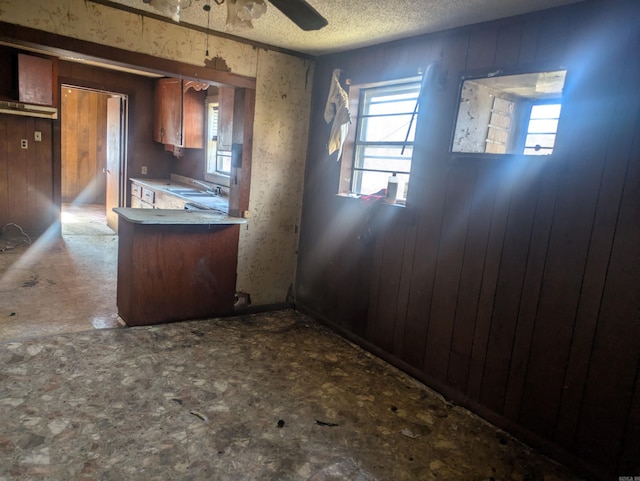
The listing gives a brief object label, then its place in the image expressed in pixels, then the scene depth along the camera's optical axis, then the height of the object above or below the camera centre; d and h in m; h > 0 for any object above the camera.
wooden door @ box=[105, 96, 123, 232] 6.60 -0.07
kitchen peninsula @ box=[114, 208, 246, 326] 3.18 -0.84
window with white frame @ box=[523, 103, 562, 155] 2.33 +0.33
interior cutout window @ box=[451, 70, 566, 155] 2.41 +0.40
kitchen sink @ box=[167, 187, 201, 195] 5.17 -0.43
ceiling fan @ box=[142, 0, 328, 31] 1.66 +0.60
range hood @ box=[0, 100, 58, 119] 5.03 +0.41
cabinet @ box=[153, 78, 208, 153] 5.64 +0.58
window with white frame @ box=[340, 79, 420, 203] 3.01 +0.26
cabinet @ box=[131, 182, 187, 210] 5.01 -0.57
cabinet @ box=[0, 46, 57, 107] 4.97 +0.76
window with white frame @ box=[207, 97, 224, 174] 5.60 +0.32
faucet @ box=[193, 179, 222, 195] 5.18 -0.36
